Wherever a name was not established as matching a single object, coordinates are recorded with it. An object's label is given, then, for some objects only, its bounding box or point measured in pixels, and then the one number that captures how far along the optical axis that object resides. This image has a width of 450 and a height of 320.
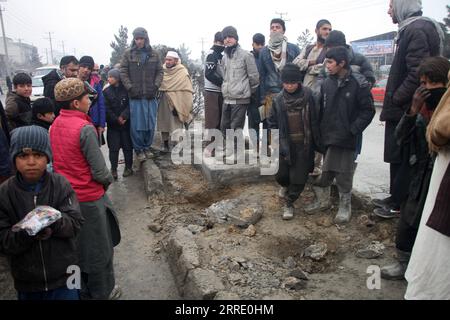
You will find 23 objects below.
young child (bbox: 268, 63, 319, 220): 3.78
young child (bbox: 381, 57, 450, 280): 2.48
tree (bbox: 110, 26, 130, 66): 26.58
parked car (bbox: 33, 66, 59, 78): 21.73
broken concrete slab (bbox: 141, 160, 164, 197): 5.04
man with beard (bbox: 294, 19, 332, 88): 4.59
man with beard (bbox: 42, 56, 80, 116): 4.50
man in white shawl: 6.35
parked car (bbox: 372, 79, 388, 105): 15.49
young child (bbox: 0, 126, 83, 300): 2.00
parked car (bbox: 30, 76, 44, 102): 18.28
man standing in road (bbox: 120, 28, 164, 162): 5.57
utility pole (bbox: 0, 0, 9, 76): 33.45
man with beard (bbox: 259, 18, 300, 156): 5.19
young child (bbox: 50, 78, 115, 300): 2.59
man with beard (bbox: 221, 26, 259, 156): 5.02
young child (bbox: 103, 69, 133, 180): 5.45
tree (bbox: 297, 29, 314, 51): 26.45
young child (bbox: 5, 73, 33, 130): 3.93
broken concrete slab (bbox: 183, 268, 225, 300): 2.57
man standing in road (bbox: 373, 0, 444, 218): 3.22
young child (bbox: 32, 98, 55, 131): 3.46
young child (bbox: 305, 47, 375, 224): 3.53
